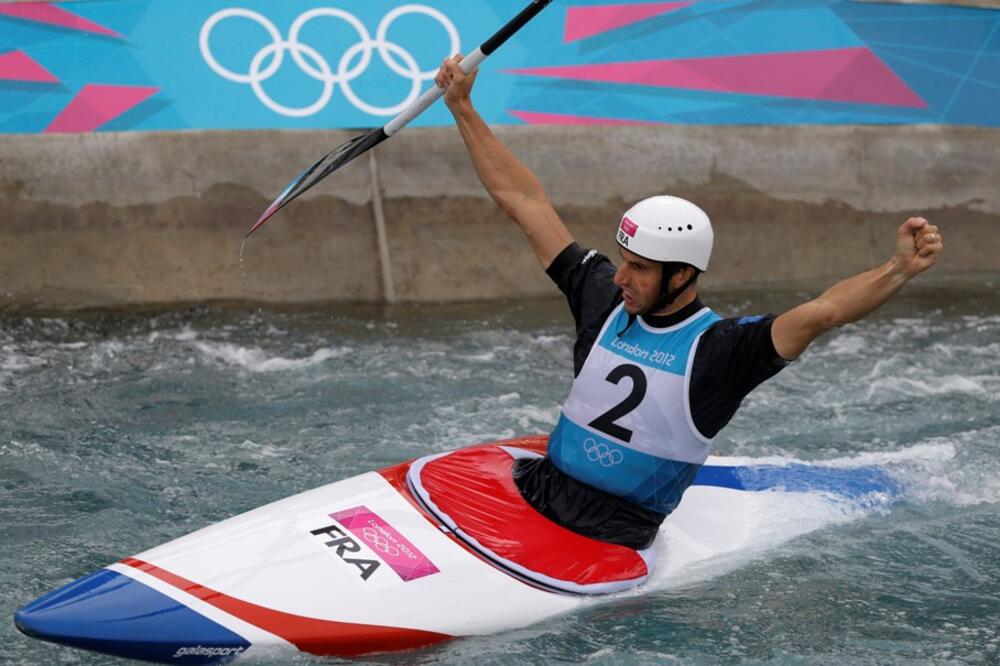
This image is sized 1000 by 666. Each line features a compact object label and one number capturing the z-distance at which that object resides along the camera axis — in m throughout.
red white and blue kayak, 7.62
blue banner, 16.72
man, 8.09
